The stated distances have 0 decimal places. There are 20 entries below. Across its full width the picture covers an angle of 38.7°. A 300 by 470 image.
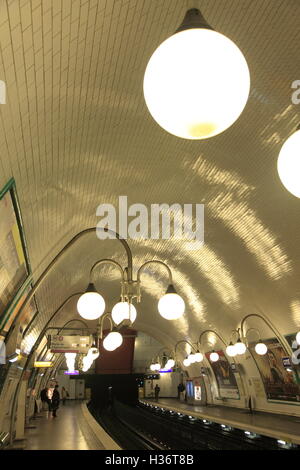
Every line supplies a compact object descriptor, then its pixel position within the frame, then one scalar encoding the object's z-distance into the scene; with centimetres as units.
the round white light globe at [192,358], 2092
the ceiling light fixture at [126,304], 488
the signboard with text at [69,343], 1343
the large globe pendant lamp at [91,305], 514
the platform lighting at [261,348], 1469
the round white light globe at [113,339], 730
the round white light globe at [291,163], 225
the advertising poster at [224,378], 2169
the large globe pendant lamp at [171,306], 484
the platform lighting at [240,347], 1480
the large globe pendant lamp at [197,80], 173
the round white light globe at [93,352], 1572
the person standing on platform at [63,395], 3638
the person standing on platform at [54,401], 2220
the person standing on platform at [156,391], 3824
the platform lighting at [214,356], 2095
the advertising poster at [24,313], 910
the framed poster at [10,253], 541
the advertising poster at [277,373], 1546
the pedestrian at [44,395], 2603
